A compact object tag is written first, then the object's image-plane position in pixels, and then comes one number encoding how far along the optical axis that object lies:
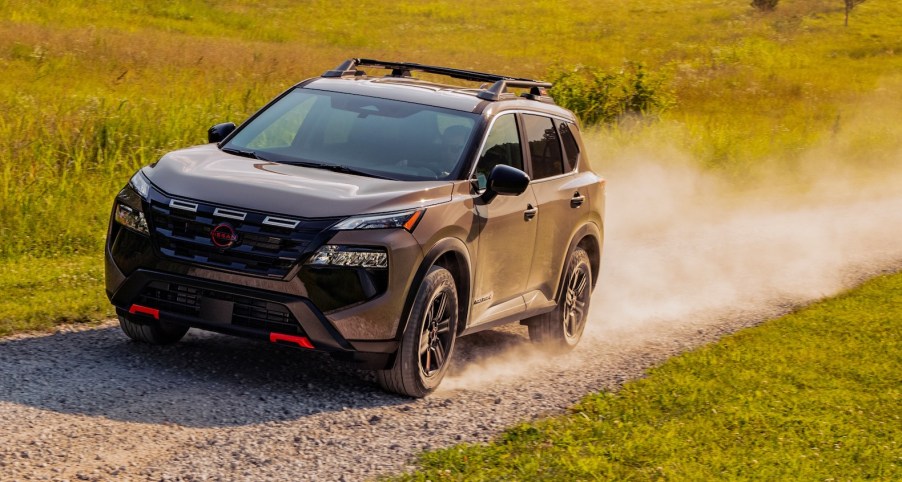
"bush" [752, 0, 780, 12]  64.56
